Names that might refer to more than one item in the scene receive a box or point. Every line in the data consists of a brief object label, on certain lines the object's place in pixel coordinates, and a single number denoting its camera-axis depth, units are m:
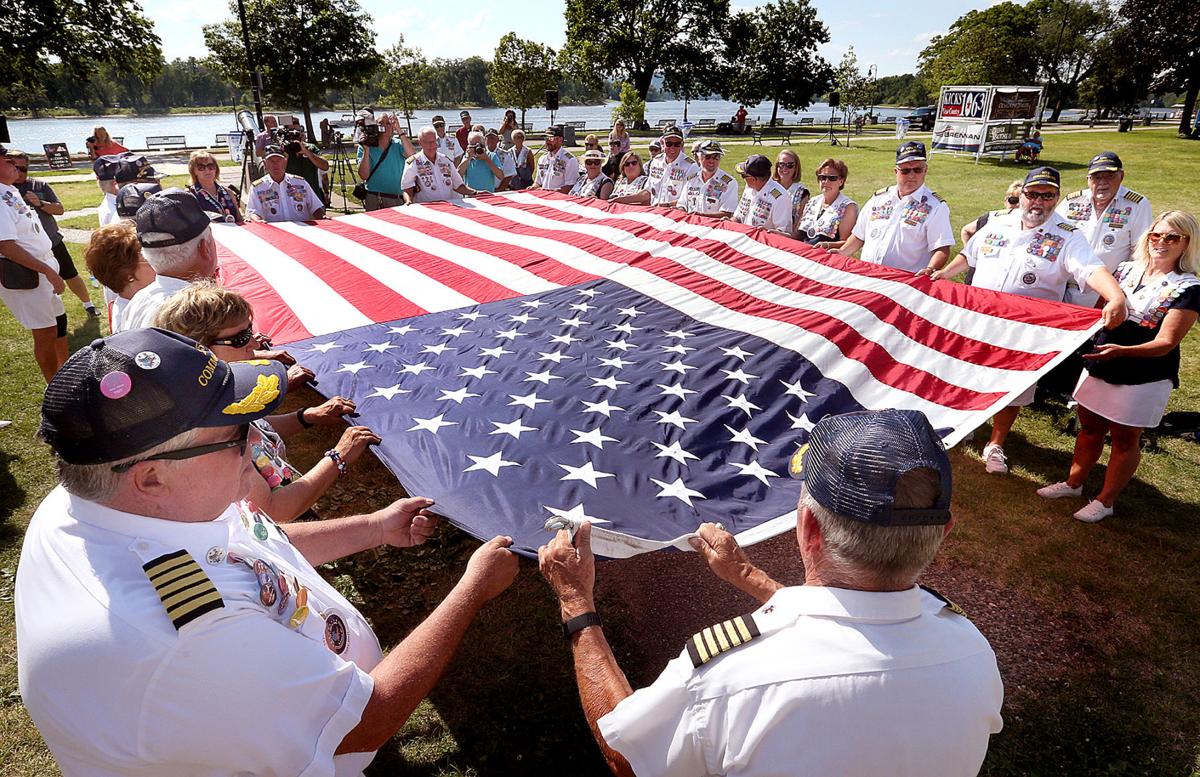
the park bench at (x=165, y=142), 29.73
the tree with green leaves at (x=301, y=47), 30.48
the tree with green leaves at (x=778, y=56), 43.16
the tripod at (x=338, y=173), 13.89
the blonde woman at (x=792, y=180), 6.20
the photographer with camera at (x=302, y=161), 9.27
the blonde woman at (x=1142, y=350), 3.18
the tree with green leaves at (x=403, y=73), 31.45
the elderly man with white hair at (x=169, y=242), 2.45
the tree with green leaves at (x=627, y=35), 39.25
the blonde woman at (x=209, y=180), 5.77
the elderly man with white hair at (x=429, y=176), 7.89
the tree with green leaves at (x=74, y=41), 22.30
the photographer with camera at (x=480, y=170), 9.56
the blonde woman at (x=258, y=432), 1.95
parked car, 36.00
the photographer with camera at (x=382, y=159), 8.69
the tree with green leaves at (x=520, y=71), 35.53
